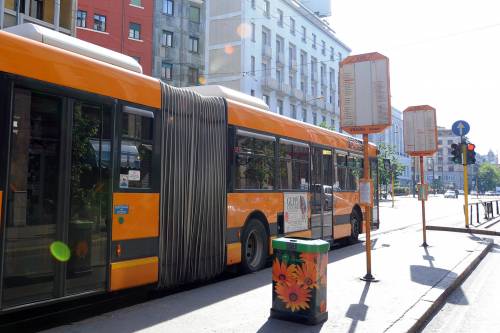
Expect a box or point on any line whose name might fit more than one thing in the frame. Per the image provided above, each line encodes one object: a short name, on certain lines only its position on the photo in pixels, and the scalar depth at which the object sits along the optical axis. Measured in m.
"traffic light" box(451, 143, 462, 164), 16.62
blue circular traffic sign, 15.71
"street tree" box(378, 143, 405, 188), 51.77
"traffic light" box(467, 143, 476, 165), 16.28
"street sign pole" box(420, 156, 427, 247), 11.42
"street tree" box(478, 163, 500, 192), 129.25
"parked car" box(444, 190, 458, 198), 72.94
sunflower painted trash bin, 5.03
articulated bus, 4.71
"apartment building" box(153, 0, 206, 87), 37.78
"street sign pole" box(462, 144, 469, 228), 16.25
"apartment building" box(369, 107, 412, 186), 96.22
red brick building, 33.31
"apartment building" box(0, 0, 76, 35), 15.34
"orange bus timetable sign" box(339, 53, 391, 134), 7.40
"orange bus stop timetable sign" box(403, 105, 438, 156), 12.05
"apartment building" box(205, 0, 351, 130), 44.75
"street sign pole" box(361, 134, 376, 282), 7.26
